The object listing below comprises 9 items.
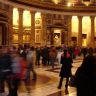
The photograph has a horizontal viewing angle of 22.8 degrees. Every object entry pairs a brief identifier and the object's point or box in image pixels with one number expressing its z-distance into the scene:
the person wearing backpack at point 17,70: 7.72
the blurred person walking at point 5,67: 8.02
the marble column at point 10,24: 29.69
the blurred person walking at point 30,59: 10.07
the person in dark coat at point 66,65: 9.81
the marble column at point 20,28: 32.77
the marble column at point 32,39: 33.97
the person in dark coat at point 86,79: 4.22
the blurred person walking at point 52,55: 18.20
